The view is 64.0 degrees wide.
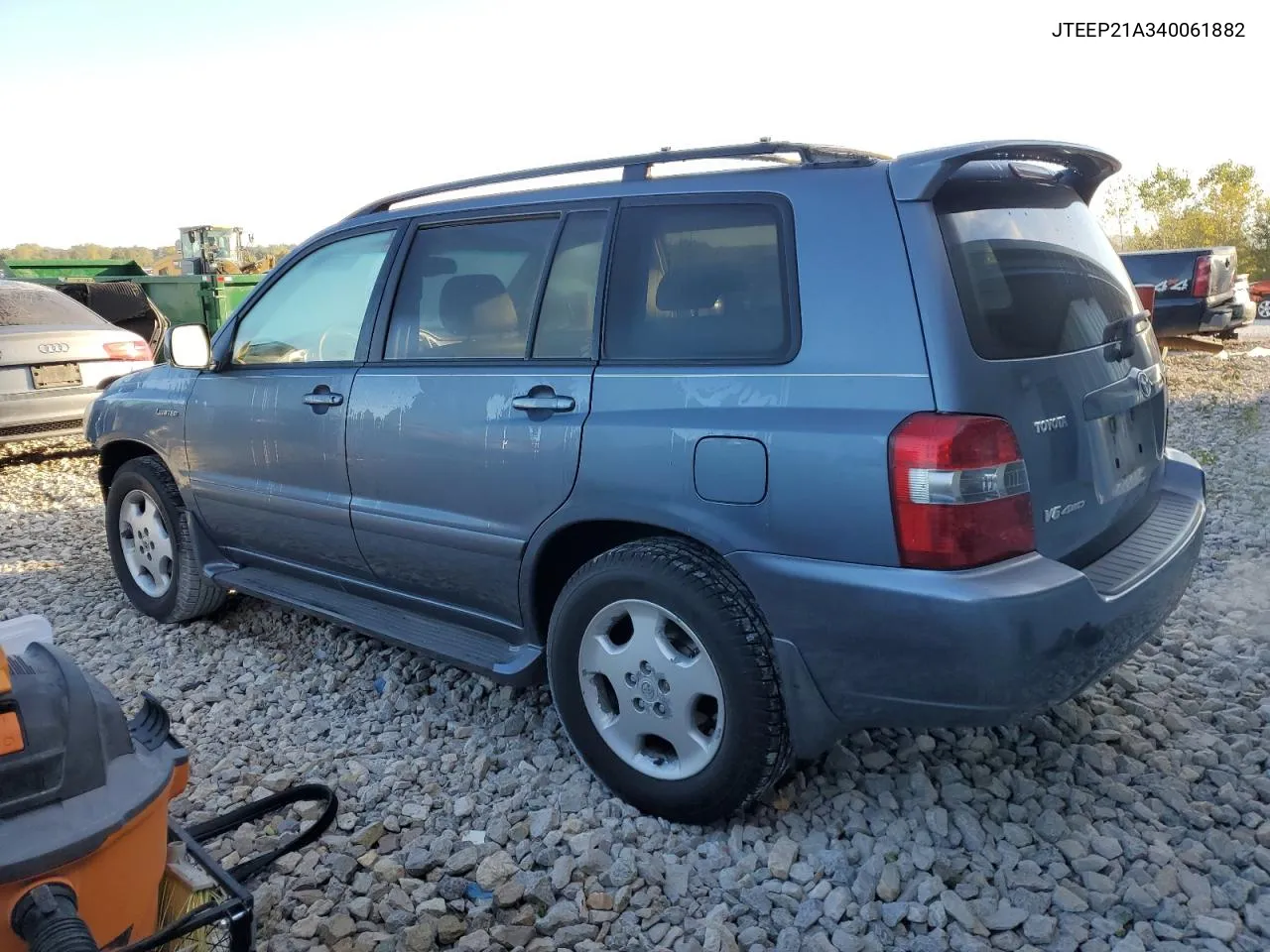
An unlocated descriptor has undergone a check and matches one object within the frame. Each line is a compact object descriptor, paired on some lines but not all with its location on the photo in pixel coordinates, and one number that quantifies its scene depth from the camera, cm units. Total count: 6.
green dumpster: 1109
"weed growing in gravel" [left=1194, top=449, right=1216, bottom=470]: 710
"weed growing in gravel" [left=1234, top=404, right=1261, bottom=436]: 843
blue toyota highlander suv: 238
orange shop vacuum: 174
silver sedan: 799
